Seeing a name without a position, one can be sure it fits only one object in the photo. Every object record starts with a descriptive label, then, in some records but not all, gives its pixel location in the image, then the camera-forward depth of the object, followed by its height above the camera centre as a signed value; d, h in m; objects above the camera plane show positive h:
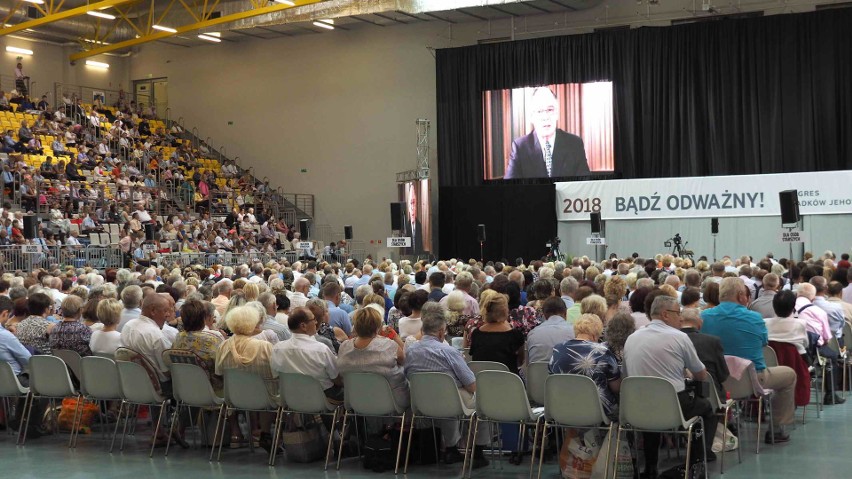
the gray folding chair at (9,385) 8.33 -1.22
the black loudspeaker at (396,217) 25.25 +0.45
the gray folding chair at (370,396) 6.94 -1.16
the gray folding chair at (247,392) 7.39 -1.18
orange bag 8.75 -1.54
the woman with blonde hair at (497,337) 7.35 -0.80
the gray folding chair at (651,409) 6.08 -1.12
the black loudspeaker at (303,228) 26.05 +0.21
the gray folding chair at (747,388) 7.32 -1.21
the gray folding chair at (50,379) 8.12 -1.15
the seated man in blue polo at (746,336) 7.51 -0.84
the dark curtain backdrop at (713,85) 24.33 +3.70
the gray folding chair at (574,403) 6.23 -1.11
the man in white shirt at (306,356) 7.32 -0.90
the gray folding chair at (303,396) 7.18 -1.18
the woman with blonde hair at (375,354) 7.05 -0.86
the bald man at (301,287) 10.76 -0.56
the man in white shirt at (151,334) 8.05 -0.78
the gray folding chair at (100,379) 8.00 -1.14
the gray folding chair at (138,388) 7.78 -1.18
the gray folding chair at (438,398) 6.72 -1.15
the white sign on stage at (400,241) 21.08 -0.15
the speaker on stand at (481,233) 23.27 -0.01
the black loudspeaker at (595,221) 23.07 +0.21
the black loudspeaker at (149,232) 22.22 +0.17
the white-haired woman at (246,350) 7.53 -0.87
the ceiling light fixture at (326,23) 29.53 +6.48
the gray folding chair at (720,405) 6.60 -1.22
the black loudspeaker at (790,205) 14.17 +0.30
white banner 21.97 +0.77
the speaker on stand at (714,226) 21.94 +0.04
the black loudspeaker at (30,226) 19.45 +0.32
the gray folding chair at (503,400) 6.53 -1.13
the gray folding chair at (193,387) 7.56 -1.16
